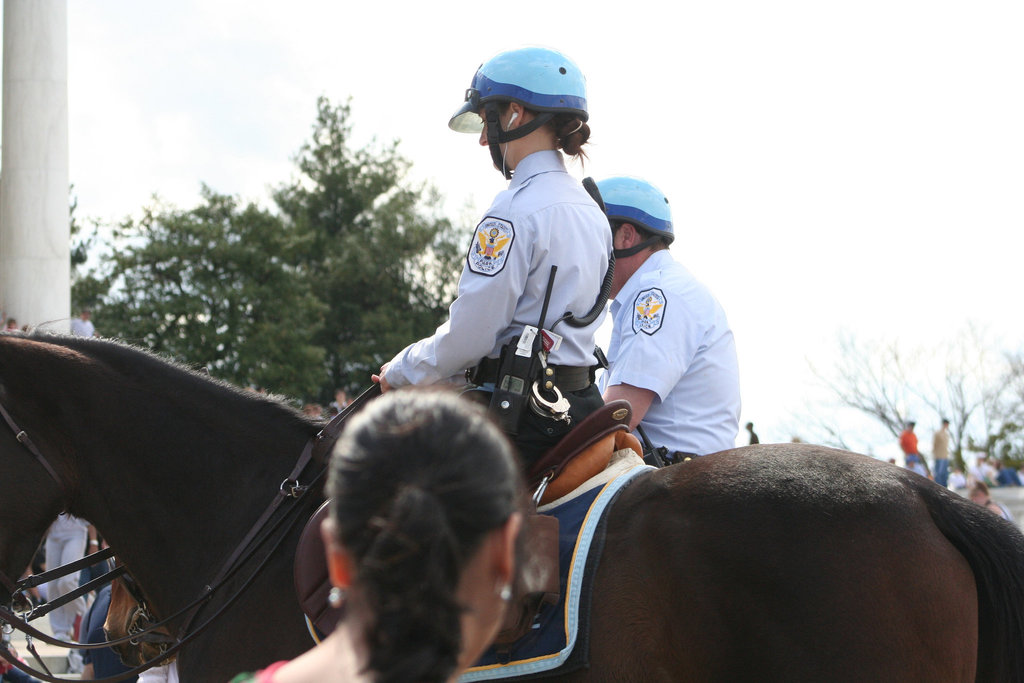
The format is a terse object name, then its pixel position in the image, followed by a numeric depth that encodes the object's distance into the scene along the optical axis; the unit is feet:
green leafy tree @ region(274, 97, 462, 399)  158.40
